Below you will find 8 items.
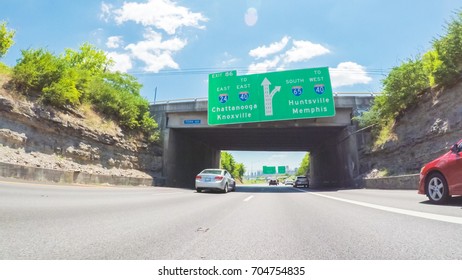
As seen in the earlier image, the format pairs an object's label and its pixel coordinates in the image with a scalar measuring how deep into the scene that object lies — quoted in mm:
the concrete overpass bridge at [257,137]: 24469
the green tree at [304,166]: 103625
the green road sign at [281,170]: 88562
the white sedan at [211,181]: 16234
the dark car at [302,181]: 36406
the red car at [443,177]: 6234
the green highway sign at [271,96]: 21438
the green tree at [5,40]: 21719
